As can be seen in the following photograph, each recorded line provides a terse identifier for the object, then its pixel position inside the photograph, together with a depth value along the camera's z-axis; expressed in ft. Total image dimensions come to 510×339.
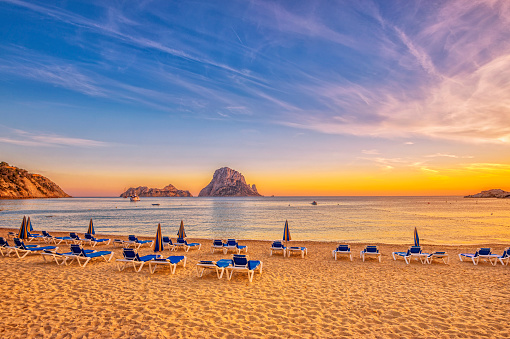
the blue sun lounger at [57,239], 51.02
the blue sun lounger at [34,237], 54.13
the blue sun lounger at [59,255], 32.71
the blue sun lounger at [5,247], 37.50
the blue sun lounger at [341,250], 39.75
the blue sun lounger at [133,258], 30.12
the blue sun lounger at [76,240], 49.62
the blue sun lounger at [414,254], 37.40
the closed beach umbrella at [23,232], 50.03
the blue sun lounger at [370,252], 38.62
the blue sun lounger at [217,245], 44.13
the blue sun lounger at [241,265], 27.32
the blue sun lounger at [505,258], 36.70
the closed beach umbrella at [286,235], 47.13
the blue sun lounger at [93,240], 50.76
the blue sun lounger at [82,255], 32.68
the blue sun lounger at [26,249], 37.14
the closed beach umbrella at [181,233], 50.57
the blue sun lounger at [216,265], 27.68
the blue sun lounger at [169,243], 46.25
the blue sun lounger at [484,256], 36.91
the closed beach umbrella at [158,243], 38.06
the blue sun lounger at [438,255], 36.85
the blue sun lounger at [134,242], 48.39
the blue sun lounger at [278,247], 41.59
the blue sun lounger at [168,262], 29.32
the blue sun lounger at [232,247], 43.78
